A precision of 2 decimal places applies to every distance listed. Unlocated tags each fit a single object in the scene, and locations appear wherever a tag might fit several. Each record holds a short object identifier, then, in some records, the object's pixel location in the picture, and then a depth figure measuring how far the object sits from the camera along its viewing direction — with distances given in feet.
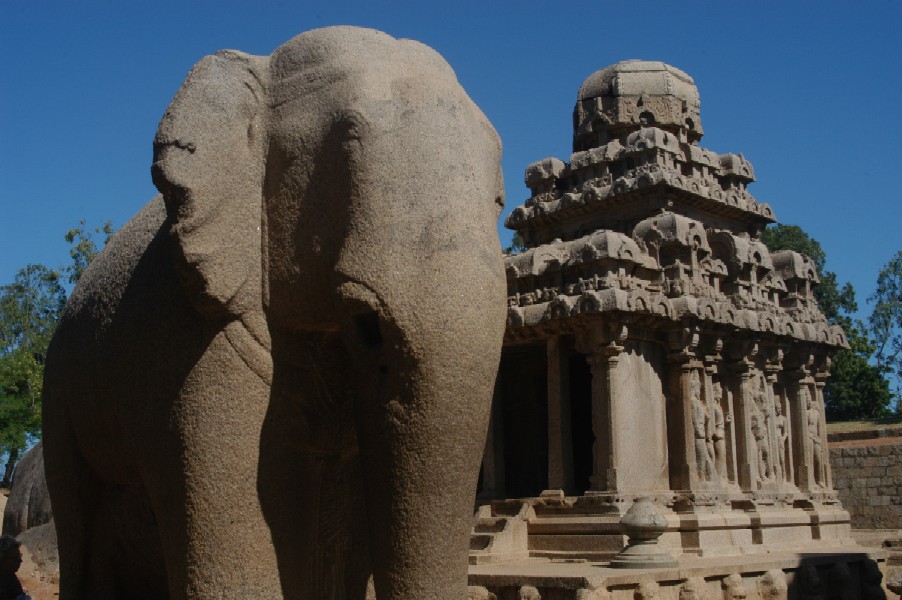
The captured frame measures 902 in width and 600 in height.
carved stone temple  47.67
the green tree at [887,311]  174.09
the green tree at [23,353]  96.63
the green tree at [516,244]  137.54
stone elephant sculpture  9.14
